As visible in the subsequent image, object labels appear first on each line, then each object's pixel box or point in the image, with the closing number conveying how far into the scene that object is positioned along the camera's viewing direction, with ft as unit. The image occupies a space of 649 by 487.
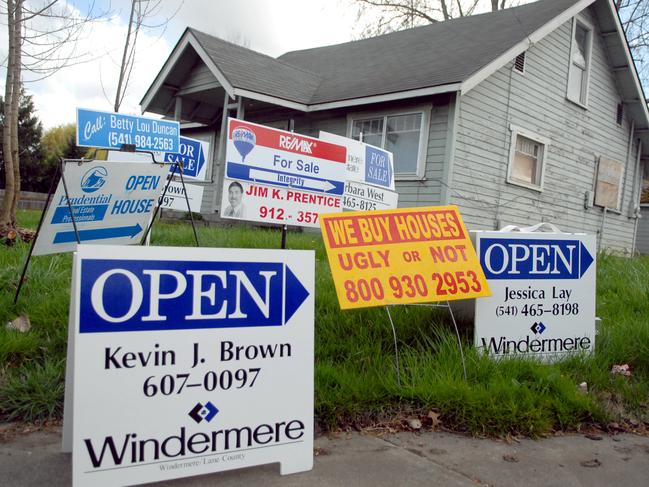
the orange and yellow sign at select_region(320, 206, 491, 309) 12.16
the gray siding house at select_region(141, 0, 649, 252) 38.29
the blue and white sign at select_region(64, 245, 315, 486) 8.18
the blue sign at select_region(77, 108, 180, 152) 18.22
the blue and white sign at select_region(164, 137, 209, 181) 24.11
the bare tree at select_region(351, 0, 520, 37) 78.79
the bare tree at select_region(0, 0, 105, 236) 24.75
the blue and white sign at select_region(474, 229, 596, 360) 13.88
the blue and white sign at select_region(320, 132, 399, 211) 23.50
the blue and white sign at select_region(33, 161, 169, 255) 14.85
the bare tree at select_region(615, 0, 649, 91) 76.84
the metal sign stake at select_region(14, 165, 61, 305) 14.36
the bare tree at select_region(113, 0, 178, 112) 40.78
